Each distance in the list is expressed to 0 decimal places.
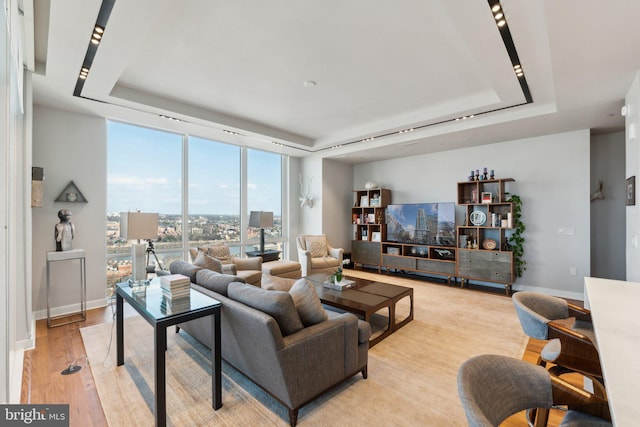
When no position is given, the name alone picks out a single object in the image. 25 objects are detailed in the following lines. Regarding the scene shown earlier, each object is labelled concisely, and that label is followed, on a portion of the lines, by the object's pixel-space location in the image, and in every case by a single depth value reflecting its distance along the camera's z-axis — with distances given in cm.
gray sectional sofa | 176
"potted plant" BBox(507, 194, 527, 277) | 486
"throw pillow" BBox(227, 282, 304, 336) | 186
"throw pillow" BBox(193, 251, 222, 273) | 315
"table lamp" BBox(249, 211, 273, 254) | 536
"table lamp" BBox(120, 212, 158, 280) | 261
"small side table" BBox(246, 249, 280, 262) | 555
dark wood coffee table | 294
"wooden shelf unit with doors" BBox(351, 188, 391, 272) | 653
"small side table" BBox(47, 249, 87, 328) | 343
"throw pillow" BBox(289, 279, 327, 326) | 206
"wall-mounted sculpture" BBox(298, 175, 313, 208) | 678
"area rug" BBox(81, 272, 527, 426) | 188
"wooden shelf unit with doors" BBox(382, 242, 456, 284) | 542
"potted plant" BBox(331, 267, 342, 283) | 374
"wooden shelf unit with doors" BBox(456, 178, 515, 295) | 479
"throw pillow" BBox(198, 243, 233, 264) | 432
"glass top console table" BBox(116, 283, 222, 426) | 170
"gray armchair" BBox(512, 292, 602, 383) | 152
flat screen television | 548
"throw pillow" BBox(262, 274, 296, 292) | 281
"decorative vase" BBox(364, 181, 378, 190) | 662
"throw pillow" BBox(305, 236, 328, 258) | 589
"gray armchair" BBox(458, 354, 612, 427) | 104
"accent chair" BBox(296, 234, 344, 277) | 543
